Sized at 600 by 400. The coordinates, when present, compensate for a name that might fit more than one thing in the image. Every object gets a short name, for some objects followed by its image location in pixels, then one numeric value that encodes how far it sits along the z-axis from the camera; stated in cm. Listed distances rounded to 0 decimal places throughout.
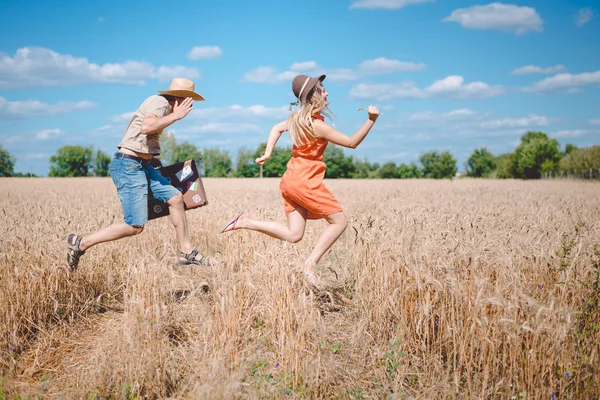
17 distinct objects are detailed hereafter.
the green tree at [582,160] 7294
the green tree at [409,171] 9775
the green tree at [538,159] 8762
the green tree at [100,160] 9451
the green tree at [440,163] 11068
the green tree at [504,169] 9700
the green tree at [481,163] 12406
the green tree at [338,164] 8525
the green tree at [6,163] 7856
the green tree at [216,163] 8375
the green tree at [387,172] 9550
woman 478
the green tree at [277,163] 8462
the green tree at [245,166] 7869
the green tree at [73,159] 9448
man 501
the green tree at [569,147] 11750
